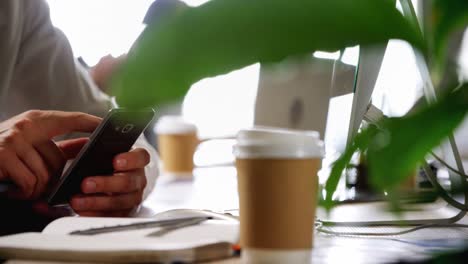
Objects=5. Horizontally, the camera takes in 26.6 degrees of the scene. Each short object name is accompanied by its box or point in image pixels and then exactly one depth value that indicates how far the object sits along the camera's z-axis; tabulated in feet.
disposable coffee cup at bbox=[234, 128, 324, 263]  2.91
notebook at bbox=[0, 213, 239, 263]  3.07
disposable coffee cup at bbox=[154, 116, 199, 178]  9.43
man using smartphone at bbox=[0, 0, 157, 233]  4.57
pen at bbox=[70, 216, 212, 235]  3.44
